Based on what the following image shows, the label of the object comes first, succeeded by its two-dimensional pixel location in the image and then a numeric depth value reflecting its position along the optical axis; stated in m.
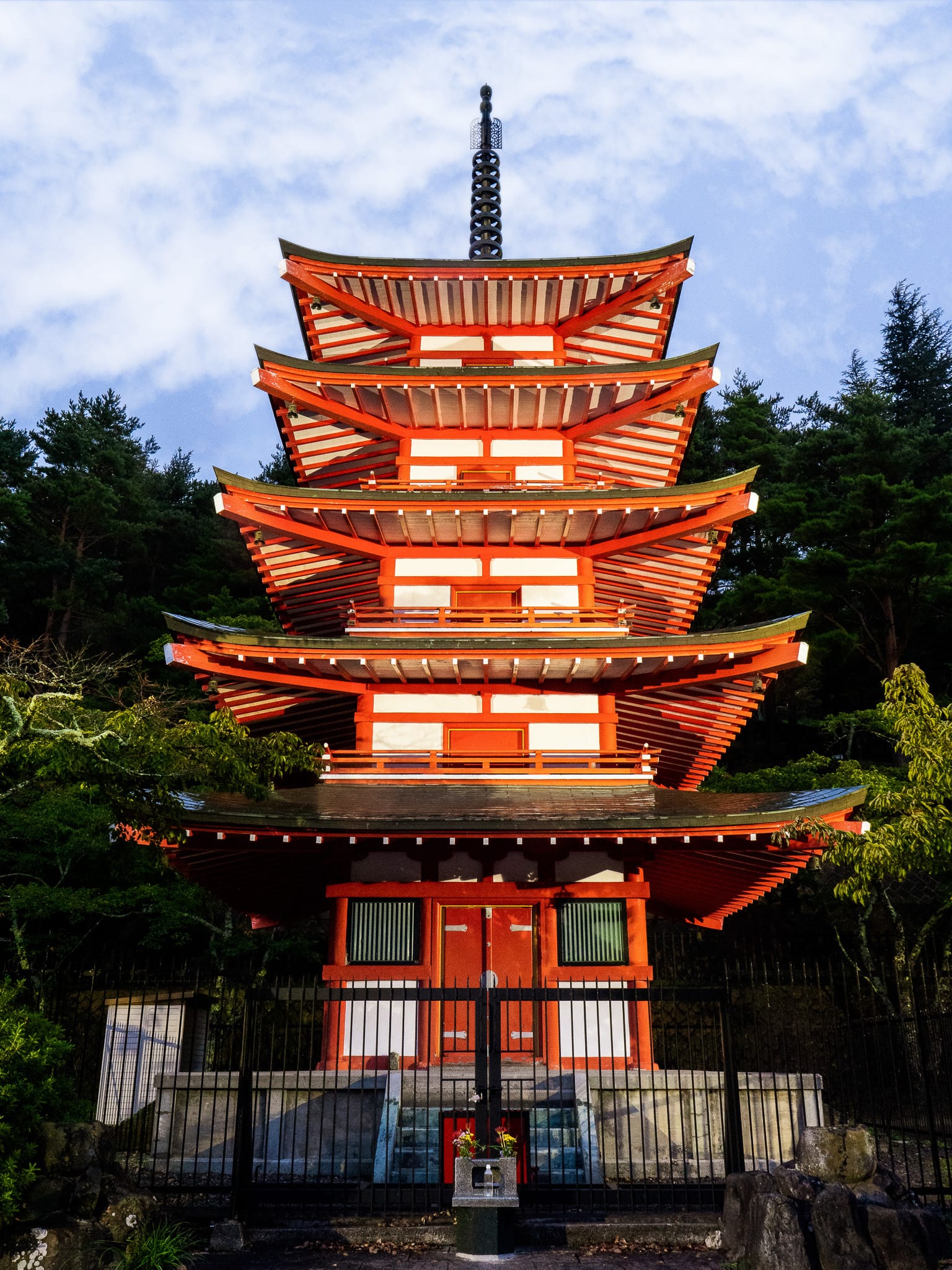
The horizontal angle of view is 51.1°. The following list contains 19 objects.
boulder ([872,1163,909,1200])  9.67
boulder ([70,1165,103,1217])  9.13
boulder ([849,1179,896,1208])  9.09
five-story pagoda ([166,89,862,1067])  16.72
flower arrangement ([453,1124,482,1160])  10.22
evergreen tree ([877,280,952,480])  47.53
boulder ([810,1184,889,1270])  8.51
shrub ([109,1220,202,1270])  8.97
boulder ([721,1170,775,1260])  9.78
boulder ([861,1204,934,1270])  8.49
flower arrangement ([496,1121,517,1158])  10.31
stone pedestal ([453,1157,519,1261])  9.84
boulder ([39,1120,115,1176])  9.16
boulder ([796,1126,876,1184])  9.67
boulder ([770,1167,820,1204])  9.33
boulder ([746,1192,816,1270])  8.70
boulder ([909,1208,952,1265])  8.72
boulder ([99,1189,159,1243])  9.13
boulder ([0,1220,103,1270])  8.46
